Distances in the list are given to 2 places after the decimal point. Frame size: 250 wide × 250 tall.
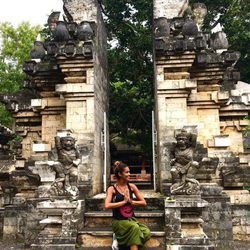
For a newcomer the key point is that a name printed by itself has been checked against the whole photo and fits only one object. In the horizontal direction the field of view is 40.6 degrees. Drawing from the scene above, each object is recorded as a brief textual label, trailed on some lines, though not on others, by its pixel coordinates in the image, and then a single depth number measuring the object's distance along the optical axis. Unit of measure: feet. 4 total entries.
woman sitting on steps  15.17
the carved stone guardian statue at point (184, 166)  19.62
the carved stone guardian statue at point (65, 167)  20.06
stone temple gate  19.52
